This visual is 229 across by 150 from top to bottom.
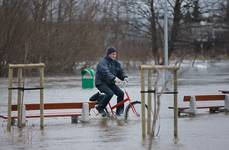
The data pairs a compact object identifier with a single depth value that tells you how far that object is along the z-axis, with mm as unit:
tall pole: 35156
